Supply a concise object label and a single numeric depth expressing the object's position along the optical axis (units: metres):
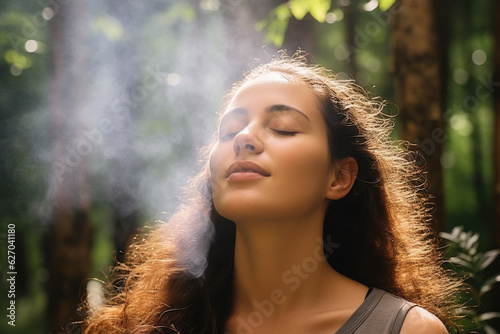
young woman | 1.90
